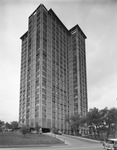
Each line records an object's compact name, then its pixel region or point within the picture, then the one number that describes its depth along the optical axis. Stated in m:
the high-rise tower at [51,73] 95.69
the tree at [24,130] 46.28
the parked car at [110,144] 24.27
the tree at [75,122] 73.03
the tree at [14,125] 84.69
